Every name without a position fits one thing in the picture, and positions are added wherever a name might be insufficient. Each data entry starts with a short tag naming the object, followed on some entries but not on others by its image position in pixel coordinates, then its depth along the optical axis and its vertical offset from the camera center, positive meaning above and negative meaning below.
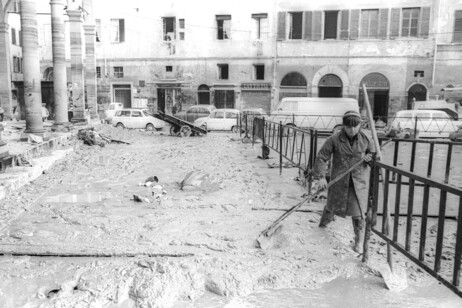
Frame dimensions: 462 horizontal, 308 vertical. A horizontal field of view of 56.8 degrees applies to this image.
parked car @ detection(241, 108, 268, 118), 23.76 -0.84
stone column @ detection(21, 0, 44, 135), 11.53 +0.36
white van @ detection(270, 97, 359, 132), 21.56 -0.73
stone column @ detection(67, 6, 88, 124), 17.42 +1.21
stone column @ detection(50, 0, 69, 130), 14.43 +1.00
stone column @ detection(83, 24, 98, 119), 20.88 +1.37
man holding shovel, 4.72 -0.82
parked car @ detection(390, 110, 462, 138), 18.86 -1.07
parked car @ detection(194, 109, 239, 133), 22.99 -1.35
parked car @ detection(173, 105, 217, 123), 25.64 -1.03
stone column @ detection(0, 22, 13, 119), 21.11 +0.97
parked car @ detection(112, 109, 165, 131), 23.00 -1.41
